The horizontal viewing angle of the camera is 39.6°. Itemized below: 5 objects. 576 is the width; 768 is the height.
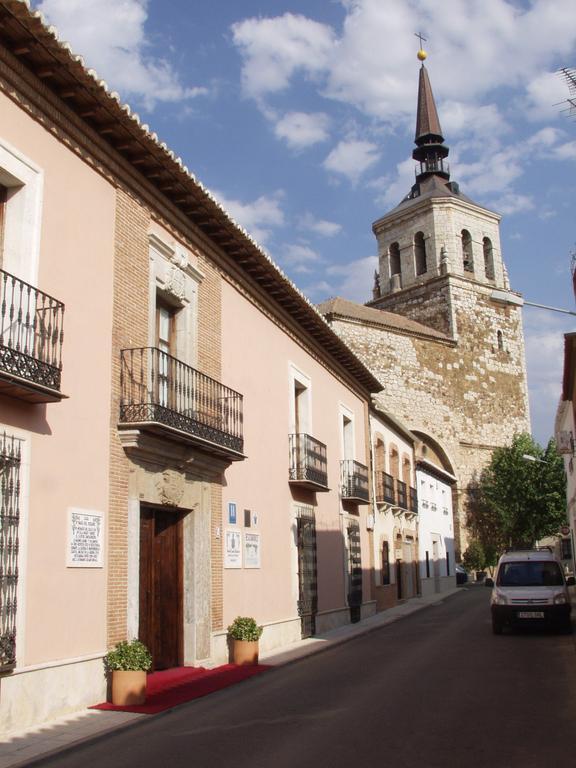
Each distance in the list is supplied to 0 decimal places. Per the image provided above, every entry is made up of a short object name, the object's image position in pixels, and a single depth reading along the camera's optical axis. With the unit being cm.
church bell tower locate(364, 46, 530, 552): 4050
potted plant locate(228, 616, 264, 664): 1180
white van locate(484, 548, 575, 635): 1526
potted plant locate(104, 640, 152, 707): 843
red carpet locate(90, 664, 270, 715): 841
